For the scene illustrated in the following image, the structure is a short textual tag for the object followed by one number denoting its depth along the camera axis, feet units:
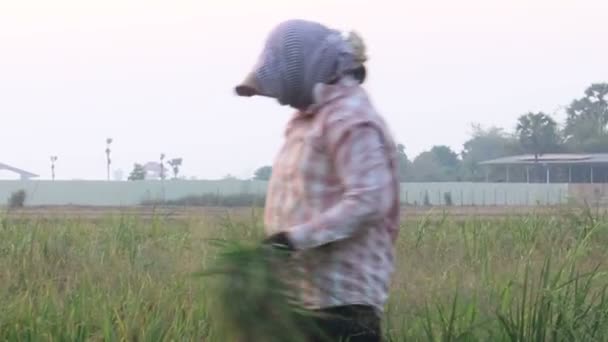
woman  19.77
